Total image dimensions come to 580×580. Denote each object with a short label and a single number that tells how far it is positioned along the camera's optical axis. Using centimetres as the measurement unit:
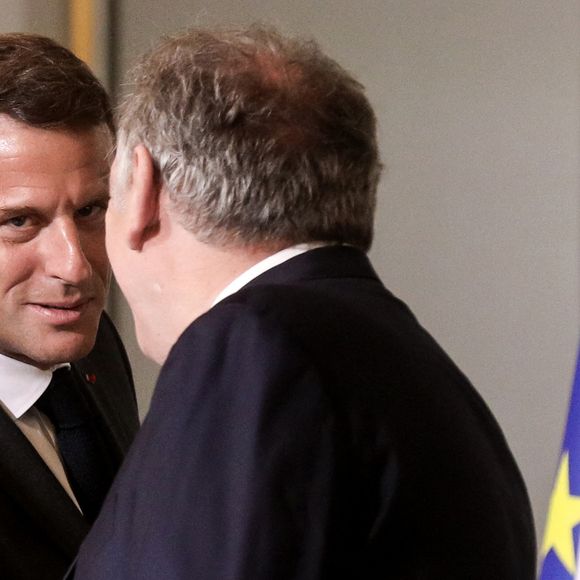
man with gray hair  264
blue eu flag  324
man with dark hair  303
